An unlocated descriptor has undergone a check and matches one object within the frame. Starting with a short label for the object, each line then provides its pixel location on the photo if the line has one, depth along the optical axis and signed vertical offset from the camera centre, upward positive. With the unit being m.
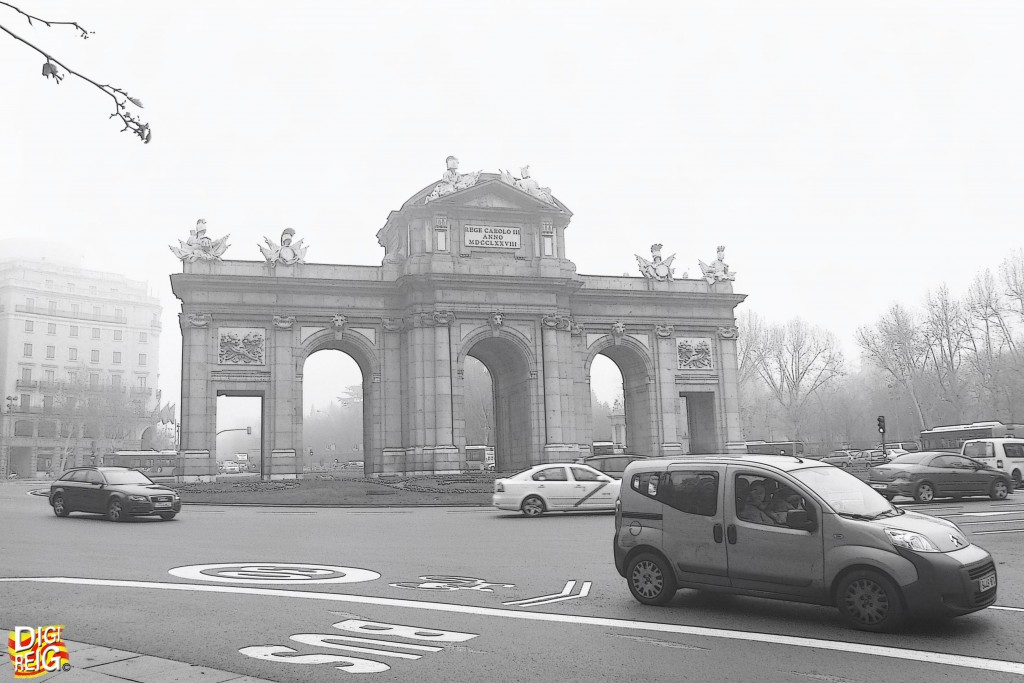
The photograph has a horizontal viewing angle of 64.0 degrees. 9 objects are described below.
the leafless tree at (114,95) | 4.36 +1.91
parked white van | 33.03 -1.34
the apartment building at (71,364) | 87.44 +10.30
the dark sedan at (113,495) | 22.92 -1.46
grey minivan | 8.12 -1.26
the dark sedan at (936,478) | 25.59 -1.74
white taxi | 23.88 -1.70
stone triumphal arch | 41.16 +5.58
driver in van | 9.16 -0.88
